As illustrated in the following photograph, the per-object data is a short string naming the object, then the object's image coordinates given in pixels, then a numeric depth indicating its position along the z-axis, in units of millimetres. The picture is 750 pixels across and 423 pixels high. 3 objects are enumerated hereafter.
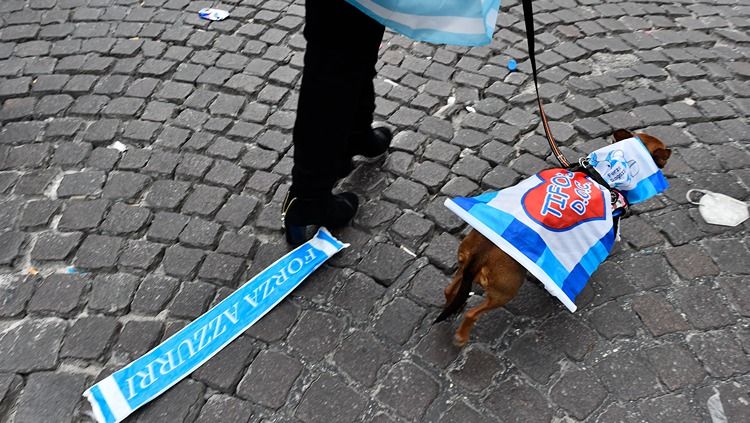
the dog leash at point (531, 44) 2135
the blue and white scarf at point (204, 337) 2215
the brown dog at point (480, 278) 2145
